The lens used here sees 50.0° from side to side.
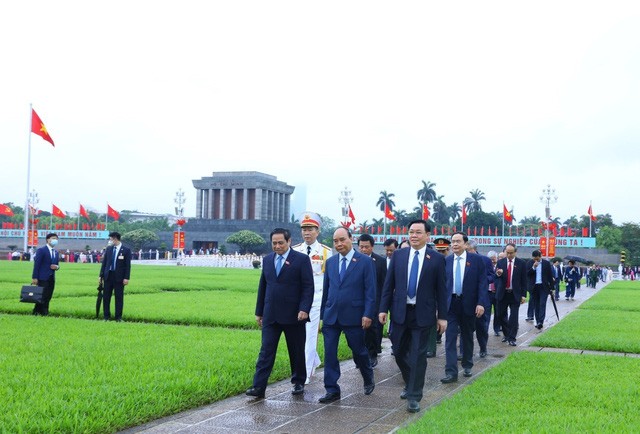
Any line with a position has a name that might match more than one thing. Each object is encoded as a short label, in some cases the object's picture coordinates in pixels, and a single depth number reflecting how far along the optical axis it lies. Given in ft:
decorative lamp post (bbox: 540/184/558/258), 142.49
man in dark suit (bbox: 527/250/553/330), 47.60
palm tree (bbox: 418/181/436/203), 340.59
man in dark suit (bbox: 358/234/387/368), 29.27
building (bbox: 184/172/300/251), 282.77
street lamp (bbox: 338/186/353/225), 203.79
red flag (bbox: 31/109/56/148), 122.79
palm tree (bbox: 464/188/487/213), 346.54
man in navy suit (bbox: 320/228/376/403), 22.11
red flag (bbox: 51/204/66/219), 195.72
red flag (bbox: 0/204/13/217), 158.81
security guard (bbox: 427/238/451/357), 31.81
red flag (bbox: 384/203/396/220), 205.29
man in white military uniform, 24.29
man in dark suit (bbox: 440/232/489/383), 27.68
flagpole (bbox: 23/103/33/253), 124.86
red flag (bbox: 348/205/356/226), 213.46
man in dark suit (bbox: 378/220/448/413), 21.36
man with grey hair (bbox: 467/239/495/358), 32.37
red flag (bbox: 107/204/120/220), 203.92
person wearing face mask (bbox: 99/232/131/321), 42.70
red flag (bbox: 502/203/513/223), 197.01
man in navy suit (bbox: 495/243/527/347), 40.53
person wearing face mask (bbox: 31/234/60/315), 44.32
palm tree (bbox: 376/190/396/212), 353.31
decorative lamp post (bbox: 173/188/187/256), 222.50
